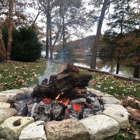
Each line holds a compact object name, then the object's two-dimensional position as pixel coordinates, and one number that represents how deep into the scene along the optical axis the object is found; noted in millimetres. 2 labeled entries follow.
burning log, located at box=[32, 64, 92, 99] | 2477
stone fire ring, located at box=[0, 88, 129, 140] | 1541
